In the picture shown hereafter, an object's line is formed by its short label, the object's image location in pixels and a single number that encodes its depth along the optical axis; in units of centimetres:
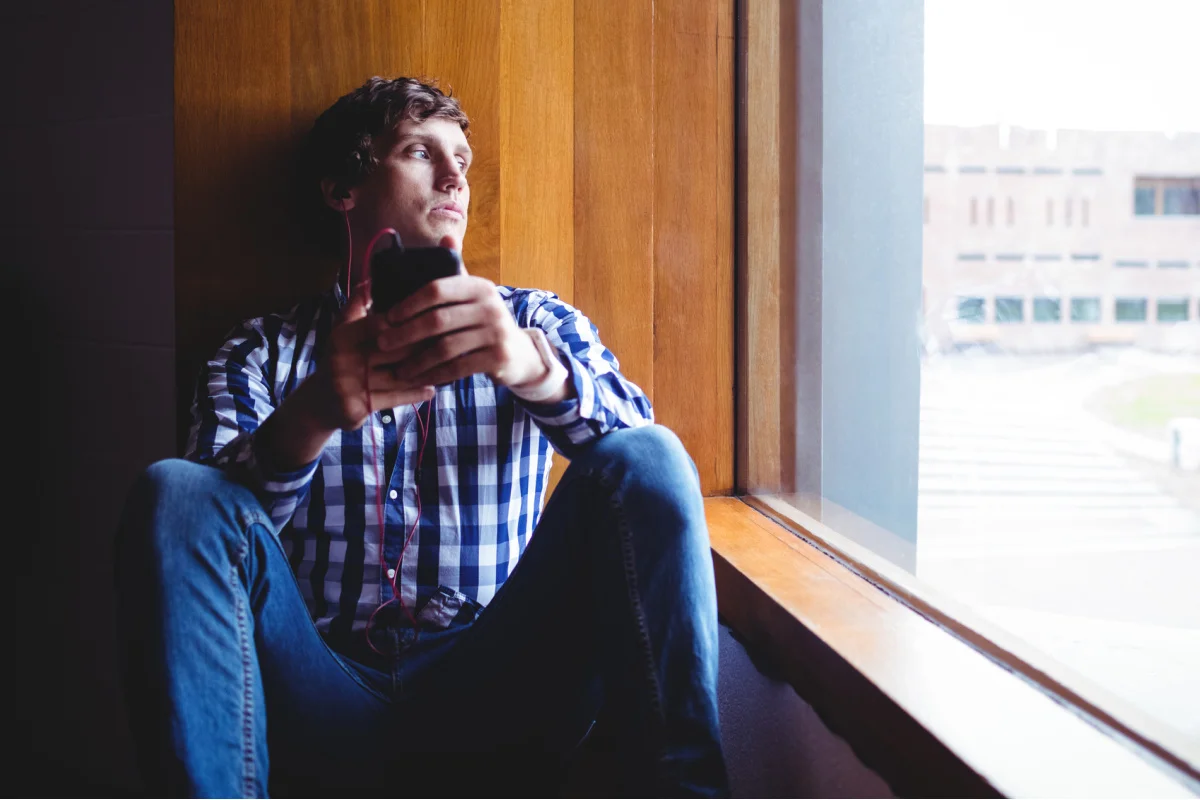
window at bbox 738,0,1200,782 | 87
